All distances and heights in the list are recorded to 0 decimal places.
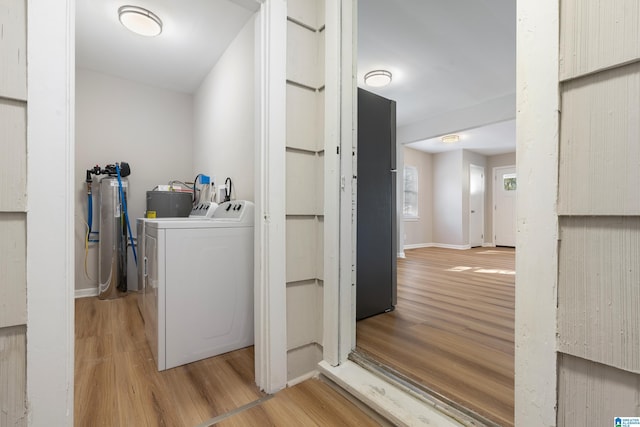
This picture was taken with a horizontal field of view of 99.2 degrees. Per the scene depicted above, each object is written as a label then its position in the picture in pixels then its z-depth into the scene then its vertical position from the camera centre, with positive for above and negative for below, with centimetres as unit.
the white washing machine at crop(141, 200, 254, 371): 151 -46
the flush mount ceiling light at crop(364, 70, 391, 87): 328 +167
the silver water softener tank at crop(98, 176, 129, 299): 281 -33
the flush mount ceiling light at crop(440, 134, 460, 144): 551 +152
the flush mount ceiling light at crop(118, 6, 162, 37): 203 +147
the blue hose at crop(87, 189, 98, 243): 287 -7
